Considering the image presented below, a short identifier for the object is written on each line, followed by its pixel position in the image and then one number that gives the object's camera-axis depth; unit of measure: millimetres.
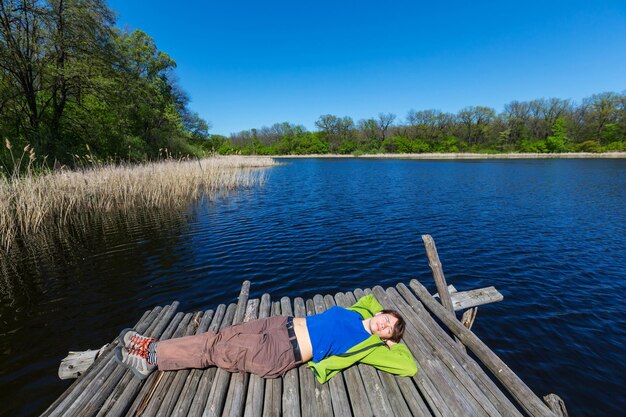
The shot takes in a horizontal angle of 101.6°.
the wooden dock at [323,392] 2723
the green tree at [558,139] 69544
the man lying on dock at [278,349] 3156
